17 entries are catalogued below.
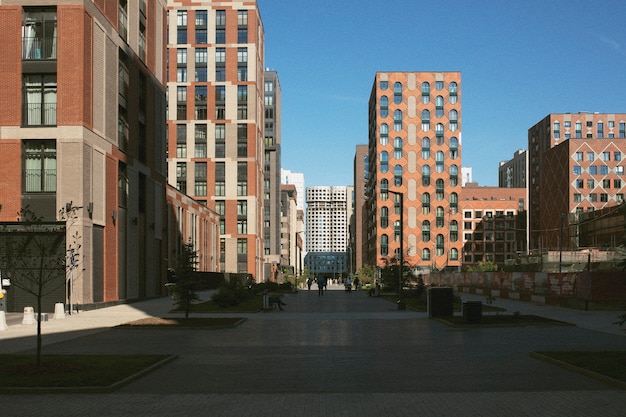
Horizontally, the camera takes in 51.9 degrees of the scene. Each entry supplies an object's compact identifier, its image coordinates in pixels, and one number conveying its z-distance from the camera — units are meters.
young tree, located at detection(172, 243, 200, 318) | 26.70
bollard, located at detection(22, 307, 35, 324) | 25.50
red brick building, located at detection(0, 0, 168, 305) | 33.97
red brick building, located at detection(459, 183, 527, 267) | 160.00
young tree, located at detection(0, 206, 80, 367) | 33.53
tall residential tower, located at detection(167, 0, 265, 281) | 96.25
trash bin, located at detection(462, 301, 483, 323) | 24.30
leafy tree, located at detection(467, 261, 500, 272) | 123.25
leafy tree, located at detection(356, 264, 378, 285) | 98.32
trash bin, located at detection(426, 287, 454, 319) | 28.34
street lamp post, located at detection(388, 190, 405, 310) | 35.00
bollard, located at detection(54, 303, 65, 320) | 28.98
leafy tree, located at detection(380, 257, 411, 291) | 52.68
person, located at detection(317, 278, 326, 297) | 58.91
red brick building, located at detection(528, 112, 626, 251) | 125.94
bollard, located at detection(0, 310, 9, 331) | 23.39
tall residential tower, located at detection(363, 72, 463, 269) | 130.88
